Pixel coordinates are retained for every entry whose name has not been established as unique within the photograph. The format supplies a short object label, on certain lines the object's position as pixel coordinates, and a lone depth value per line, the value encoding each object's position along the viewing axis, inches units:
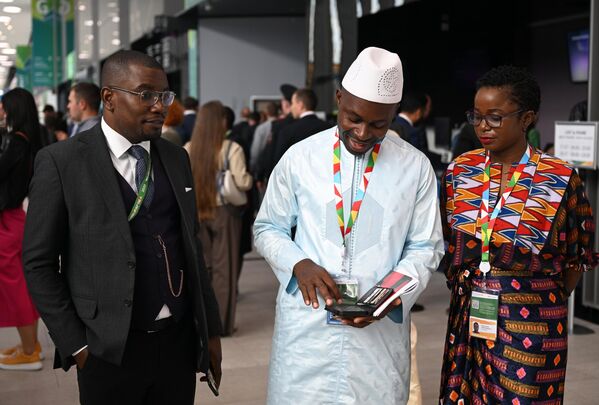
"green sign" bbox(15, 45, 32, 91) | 1332.7
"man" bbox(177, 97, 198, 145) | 378.8
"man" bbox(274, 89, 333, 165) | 258.5
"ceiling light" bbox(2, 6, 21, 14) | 637.3
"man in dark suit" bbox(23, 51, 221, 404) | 92.3
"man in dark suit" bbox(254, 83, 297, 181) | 328.1
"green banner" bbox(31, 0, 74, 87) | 974.0
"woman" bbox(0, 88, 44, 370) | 194.4
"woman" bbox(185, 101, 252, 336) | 226.8
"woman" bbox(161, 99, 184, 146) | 244.7
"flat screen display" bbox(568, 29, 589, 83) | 466.0
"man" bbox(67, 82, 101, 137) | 226.4
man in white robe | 93.5
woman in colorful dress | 107.4
